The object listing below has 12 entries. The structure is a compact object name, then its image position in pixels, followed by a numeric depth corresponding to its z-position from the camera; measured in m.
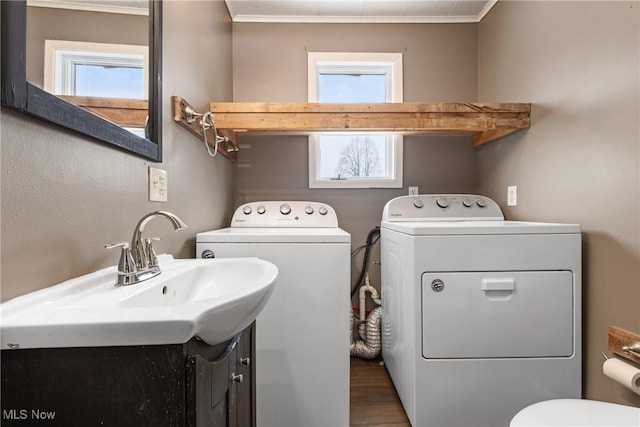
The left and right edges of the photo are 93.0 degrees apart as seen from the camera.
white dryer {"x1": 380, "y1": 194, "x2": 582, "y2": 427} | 1.29
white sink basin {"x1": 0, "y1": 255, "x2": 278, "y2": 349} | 0.44
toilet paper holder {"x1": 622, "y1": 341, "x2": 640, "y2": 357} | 1.05
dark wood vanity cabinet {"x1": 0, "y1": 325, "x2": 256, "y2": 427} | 0.45
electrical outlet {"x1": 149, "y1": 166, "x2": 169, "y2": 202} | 1.04
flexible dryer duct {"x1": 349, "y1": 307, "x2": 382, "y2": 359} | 2.03
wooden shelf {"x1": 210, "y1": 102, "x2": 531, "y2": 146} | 1.69
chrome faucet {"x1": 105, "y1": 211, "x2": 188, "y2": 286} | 0.74
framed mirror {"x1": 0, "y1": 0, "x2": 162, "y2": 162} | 0.53
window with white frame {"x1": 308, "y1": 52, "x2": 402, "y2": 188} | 2.23
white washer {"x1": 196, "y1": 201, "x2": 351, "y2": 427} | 1.34
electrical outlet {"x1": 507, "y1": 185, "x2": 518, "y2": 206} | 1.81
